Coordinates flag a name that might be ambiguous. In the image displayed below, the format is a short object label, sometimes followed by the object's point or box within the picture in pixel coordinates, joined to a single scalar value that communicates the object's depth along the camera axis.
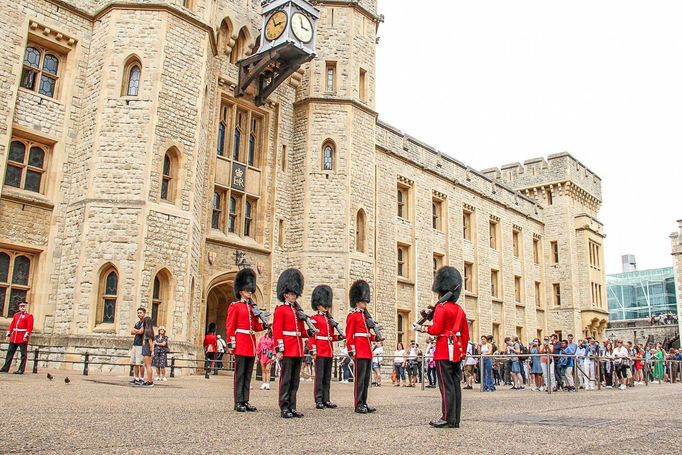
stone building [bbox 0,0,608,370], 15.07
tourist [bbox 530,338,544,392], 16.06
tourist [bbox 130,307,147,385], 11.65
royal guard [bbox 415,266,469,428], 6.73
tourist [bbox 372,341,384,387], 18.02
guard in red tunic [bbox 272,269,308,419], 7.44
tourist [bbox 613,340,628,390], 17.72
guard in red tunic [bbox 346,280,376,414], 8.23
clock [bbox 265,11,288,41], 18.44
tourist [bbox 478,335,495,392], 15.73
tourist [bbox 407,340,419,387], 17.94
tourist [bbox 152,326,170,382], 13.07
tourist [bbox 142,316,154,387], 11.70
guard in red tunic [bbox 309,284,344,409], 8.72
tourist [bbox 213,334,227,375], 17.56
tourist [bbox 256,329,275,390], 13.54
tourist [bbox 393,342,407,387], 19.03
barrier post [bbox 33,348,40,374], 13.01
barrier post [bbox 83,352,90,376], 13.51
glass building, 59.41
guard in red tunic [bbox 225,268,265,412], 7.82
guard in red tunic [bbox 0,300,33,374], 12.48
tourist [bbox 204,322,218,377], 17.23
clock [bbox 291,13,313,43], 18.48
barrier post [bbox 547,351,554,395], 14.47
